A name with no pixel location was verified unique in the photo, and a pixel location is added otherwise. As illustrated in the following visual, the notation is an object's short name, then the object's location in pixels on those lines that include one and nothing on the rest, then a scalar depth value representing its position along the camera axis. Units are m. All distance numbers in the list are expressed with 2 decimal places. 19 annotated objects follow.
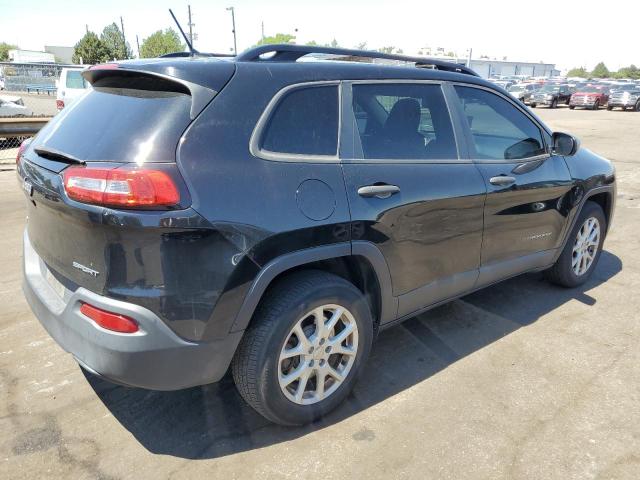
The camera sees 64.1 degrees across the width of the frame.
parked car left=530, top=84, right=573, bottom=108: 34.16
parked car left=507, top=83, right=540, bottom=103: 35.06
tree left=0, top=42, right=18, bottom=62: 95.31
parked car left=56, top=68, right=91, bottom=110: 11.69
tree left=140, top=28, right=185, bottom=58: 79.31
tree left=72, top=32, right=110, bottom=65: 60.00
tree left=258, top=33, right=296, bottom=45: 69.56
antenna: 3.11
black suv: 2.11
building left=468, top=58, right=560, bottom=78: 118.24
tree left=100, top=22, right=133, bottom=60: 87.49
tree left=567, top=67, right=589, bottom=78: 115.12
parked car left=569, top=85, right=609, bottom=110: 32.75
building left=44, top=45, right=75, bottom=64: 111.64
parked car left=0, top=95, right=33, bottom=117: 16.66
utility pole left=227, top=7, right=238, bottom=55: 48.79
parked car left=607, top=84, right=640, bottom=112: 31.55
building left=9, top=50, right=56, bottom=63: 74.32
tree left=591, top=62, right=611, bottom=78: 104.31
